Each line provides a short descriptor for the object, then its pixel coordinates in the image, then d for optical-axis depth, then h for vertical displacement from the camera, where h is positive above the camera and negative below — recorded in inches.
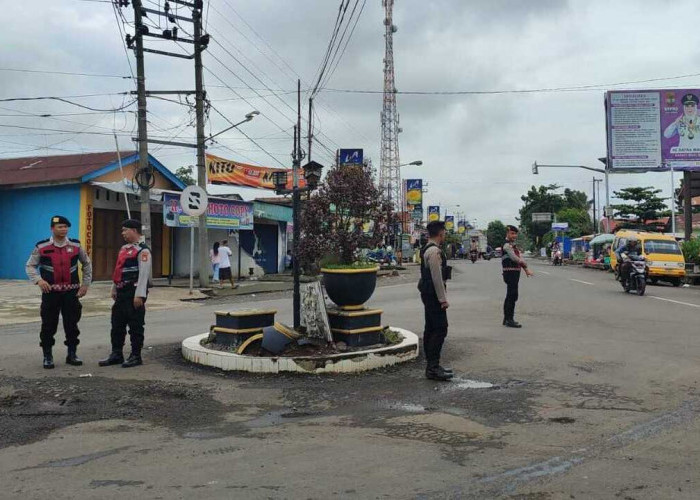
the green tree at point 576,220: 3004.4 +166.4
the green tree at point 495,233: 5653.1 +164.8
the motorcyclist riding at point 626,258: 708.0 -11.4
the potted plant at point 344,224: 300.2 +13.8
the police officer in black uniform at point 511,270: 418.2 -14.7
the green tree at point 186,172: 2064.1 +280.8
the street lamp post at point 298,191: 304.0 +31.6
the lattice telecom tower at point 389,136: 2114.9 +473.1
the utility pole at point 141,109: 684.1 +166.9
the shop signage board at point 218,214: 830.5 +57.9
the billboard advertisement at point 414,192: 2063.1 +202.9
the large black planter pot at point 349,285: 291.9 -17.3
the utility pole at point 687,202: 1225.4 +97.0
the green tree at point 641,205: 1905.8 +140.3
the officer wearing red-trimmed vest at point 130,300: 285.1 -23.3
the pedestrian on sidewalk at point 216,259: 797.2 -10.7
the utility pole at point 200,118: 751.7 +170.8
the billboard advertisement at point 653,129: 1229.1 +252.1
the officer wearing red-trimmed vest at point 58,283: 279.1 -14.7
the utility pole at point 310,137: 1057.3 +213.8
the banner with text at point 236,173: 1021.2 +138.7
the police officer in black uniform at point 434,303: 260.2 -23.7
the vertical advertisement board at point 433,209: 3154.5 +222.2
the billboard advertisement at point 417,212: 2189.2 +144.3
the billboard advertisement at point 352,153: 1036.8 +178.5
